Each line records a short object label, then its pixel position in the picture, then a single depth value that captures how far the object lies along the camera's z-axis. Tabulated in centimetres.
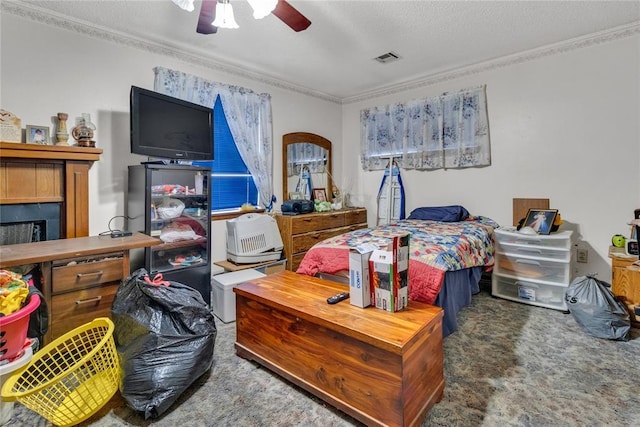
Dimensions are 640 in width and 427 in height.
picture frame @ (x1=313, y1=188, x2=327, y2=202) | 455
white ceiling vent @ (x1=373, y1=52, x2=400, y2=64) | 331
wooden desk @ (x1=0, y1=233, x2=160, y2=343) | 184
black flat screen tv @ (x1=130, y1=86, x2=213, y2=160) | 246
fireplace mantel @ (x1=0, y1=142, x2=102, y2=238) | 218
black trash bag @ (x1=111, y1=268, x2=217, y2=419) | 155
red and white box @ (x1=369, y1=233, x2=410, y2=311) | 152
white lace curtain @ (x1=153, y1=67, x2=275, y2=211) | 307
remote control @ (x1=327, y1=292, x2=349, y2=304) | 172
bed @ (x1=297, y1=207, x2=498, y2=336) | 198
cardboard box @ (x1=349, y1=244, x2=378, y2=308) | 162
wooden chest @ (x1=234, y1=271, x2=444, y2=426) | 135
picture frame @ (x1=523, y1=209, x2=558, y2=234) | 288
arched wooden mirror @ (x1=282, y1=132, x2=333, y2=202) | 419
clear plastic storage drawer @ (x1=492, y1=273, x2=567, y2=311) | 280
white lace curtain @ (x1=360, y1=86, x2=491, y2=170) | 366
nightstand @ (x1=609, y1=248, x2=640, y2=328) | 235
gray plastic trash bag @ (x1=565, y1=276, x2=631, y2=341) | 226
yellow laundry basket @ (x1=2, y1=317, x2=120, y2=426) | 138
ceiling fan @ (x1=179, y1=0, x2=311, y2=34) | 183
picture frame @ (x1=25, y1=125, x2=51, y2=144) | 232
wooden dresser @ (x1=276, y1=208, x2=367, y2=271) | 357
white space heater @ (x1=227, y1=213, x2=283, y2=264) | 317
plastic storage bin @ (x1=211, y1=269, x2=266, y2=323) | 264
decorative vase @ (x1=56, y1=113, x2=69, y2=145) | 240
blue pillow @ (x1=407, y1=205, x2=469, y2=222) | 354
